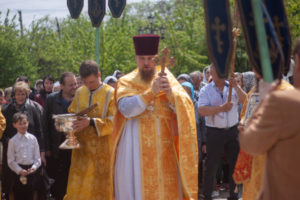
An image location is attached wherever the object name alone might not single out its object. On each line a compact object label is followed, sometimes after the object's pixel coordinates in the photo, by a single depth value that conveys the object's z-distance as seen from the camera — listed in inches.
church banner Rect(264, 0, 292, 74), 156.5
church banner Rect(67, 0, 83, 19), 371.6
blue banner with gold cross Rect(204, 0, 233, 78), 155.8
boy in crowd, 303.6
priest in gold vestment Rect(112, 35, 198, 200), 236.1
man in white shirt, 328.2
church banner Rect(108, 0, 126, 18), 365.1
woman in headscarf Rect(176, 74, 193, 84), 423.3
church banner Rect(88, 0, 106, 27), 358.3
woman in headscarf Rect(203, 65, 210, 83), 412.3
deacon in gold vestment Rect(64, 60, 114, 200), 284.4
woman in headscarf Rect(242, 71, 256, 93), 383.9
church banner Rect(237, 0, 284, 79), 145.2
